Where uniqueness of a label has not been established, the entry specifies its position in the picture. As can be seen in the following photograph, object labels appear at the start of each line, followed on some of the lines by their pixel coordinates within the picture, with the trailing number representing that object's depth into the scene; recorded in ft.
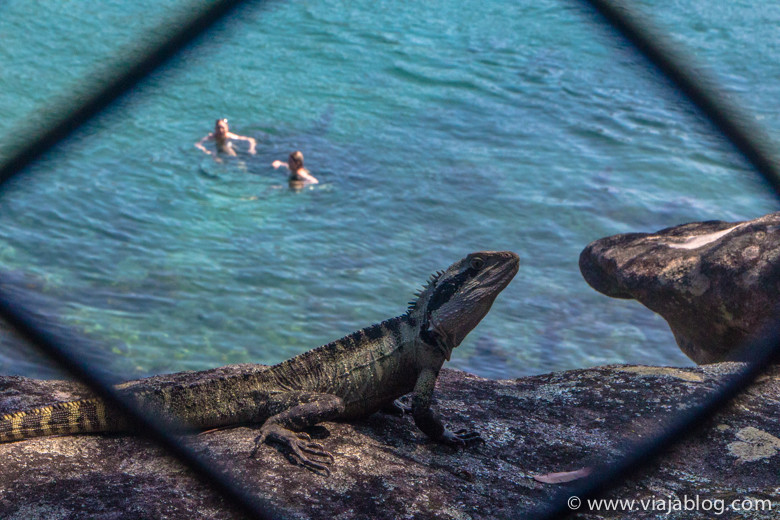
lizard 11.29
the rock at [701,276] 15.06
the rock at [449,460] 8.13
